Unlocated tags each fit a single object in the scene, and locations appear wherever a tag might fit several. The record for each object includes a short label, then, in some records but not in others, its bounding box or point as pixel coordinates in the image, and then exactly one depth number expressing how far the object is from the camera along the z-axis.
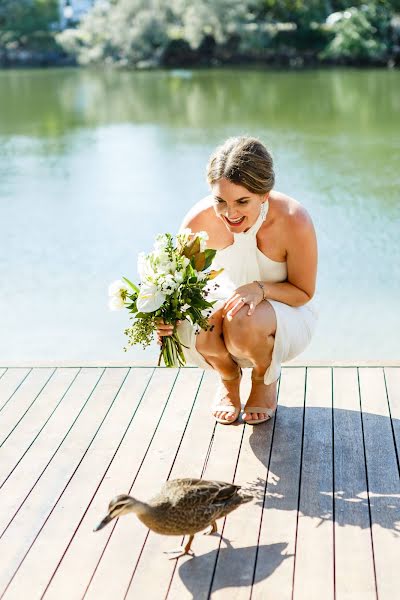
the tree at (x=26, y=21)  38.09
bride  3.10
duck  2.47
